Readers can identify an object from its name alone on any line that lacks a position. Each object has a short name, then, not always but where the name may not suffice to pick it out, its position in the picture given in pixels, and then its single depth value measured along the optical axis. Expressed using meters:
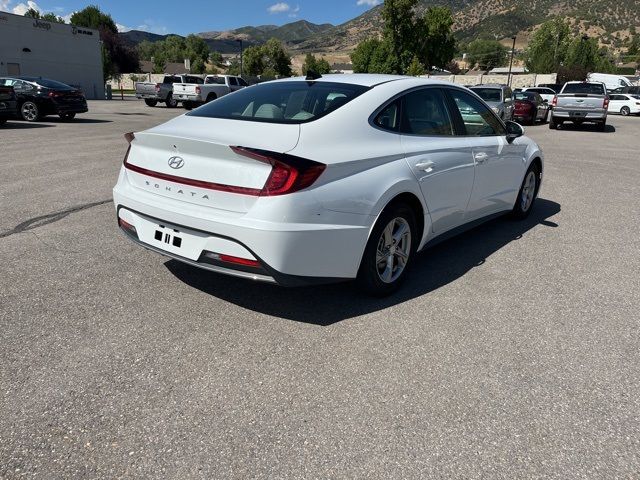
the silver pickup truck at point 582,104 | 19.95
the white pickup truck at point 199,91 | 27.19
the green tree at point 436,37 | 66.69
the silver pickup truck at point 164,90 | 29.61
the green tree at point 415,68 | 61.69
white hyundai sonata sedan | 3.09
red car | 22.66
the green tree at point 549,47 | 78.88
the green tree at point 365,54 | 80.75
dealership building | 37.97
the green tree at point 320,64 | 93.74
